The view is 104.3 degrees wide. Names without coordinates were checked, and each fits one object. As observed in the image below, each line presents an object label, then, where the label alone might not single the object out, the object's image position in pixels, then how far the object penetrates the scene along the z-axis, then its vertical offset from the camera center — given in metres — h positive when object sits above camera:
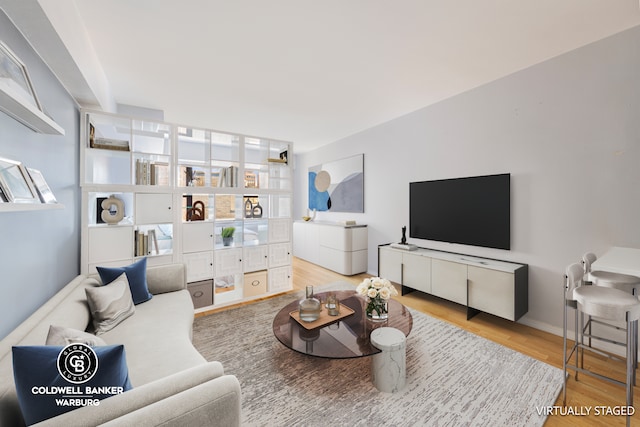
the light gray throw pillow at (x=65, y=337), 1.18 -0.62
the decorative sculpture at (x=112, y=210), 2.54 +0.02
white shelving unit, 2.56 +0.05
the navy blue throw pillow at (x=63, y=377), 0.84 -0.60
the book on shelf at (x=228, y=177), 3.22 +0.47
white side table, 1.73 -1.06
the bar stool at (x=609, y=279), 1.79 -0.48
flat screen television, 2.84 +0.04
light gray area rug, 1.56 -1.26
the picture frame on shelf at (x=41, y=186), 1.46 +0.15
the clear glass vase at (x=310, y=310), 2.09 -0.83
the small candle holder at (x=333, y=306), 2.18 -0.84
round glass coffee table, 1.71 -0.94
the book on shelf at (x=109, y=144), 2.49 +0.69
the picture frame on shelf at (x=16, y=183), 1.15 +0.14
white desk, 1.41 -0.30
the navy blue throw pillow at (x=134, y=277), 2.12 -0.57
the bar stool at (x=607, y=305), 1.43 -0.54
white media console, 2.53 -0.77
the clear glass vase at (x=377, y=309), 2.14 -0.84
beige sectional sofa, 0.85 -0.70
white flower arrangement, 2.10 -0.68
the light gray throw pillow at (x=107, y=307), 1.78 -0.70
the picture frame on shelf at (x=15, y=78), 1.13 +0.70
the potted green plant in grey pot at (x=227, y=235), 3.26 -0.30
